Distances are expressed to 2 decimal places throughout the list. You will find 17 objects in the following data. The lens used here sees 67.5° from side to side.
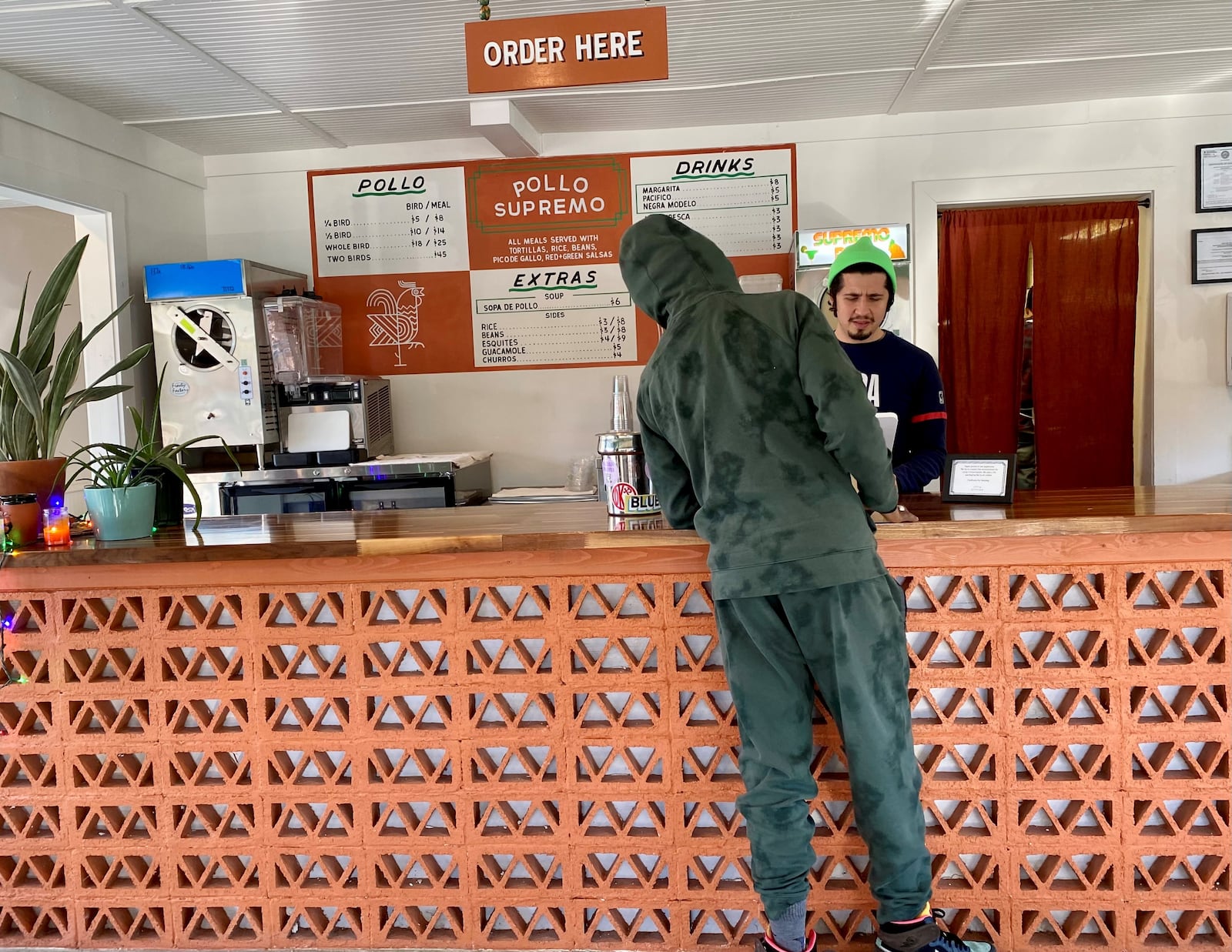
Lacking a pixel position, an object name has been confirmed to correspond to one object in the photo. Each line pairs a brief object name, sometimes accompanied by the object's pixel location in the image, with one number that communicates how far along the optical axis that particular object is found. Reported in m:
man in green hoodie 1.82
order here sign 2.23
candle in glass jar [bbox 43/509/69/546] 2.43
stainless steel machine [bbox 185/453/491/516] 4.52
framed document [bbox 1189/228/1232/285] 4.82
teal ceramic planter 2.41
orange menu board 5.06
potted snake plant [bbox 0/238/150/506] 2.44
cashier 2.96
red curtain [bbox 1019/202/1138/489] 5.02
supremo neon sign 4.46
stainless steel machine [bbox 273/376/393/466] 4.68
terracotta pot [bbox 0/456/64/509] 2.45
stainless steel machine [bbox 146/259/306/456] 4.54
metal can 2.41
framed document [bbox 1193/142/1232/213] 4.80
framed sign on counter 2.41
